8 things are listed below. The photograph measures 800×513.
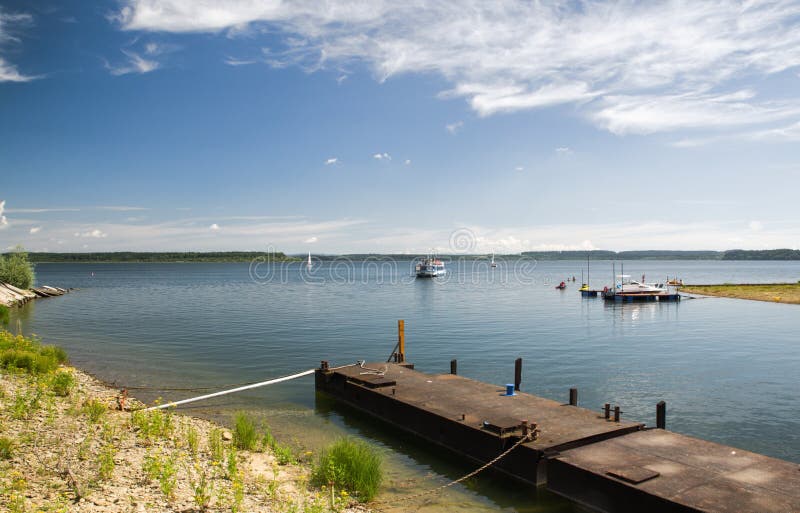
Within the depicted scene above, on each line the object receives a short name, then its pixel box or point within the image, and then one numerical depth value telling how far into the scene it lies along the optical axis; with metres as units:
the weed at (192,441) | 14.09
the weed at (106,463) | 11.06
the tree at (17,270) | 79.88
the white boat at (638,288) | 77.06
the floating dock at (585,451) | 11.09
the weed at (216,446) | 13.88
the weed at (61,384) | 18.62
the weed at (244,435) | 15.49
